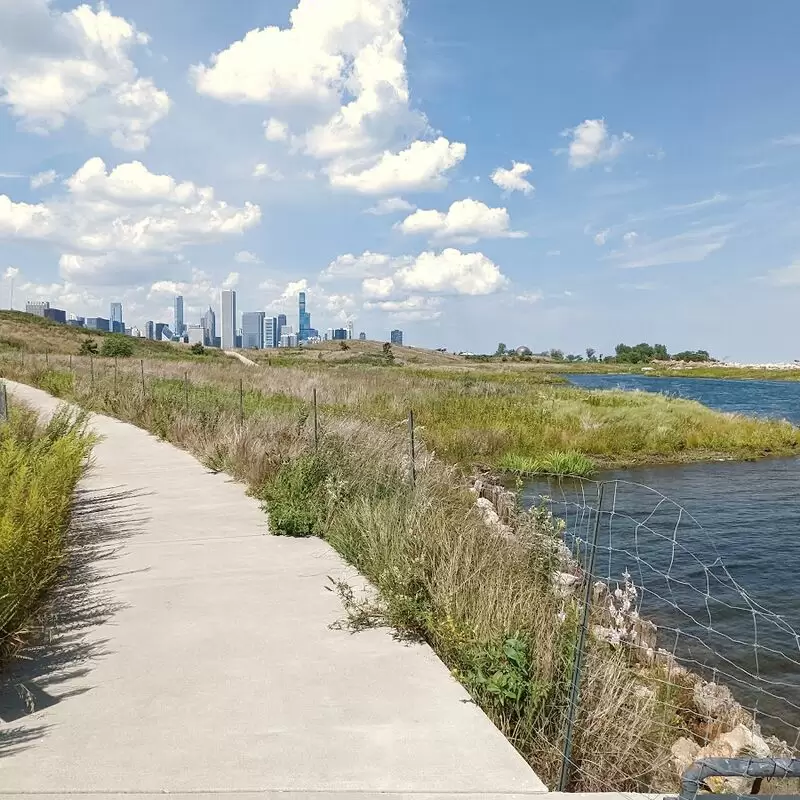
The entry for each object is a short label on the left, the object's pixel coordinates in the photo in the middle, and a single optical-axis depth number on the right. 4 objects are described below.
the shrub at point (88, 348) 68.08
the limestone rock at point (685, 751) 4.20
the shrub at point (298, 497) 7.43
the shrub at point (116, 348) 68.95
